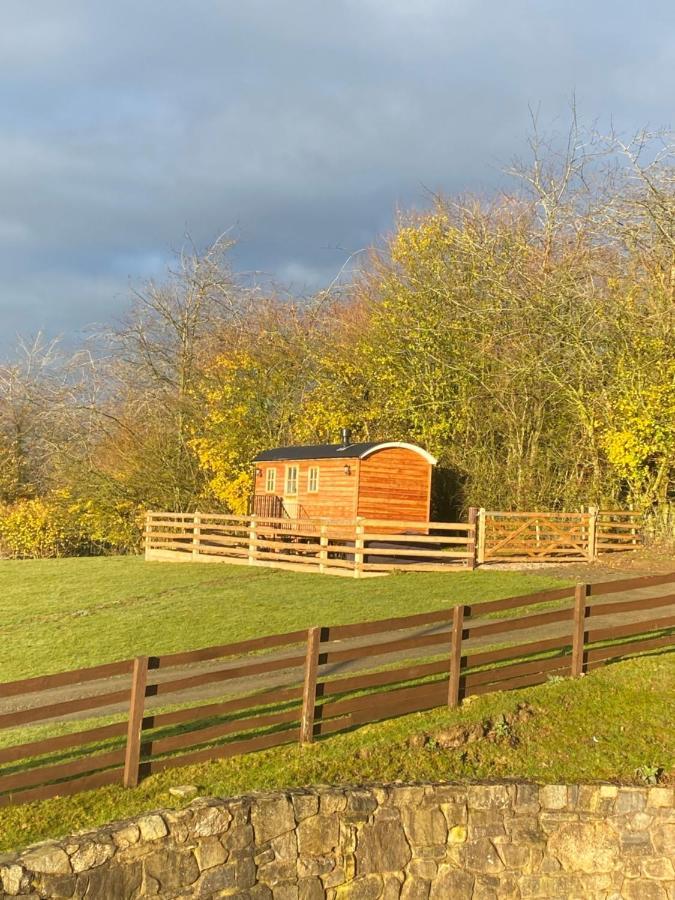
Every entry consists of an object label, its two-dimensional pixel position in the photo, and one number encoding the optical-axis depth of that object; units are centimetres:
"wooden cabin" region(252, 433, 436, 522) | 2292
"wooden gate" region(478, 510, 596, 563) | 1995
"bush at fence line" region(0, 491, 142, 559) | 3222
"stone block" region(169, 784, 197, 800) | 649
